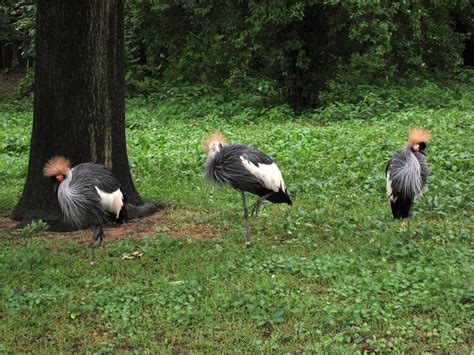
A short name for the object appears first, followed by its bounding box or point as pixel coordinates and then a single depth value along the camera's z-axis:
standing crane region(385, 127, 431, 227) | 7.74
